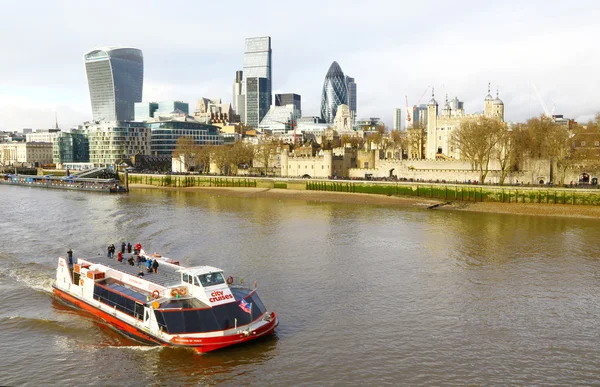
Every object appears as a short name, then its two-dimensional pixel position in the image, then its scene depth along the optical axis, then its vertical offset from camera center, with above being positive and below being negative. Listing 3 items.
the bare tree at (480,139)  96.44 +5.16
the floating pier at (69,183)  120.38 -4.09
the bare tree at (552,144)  91.06 +4.19
